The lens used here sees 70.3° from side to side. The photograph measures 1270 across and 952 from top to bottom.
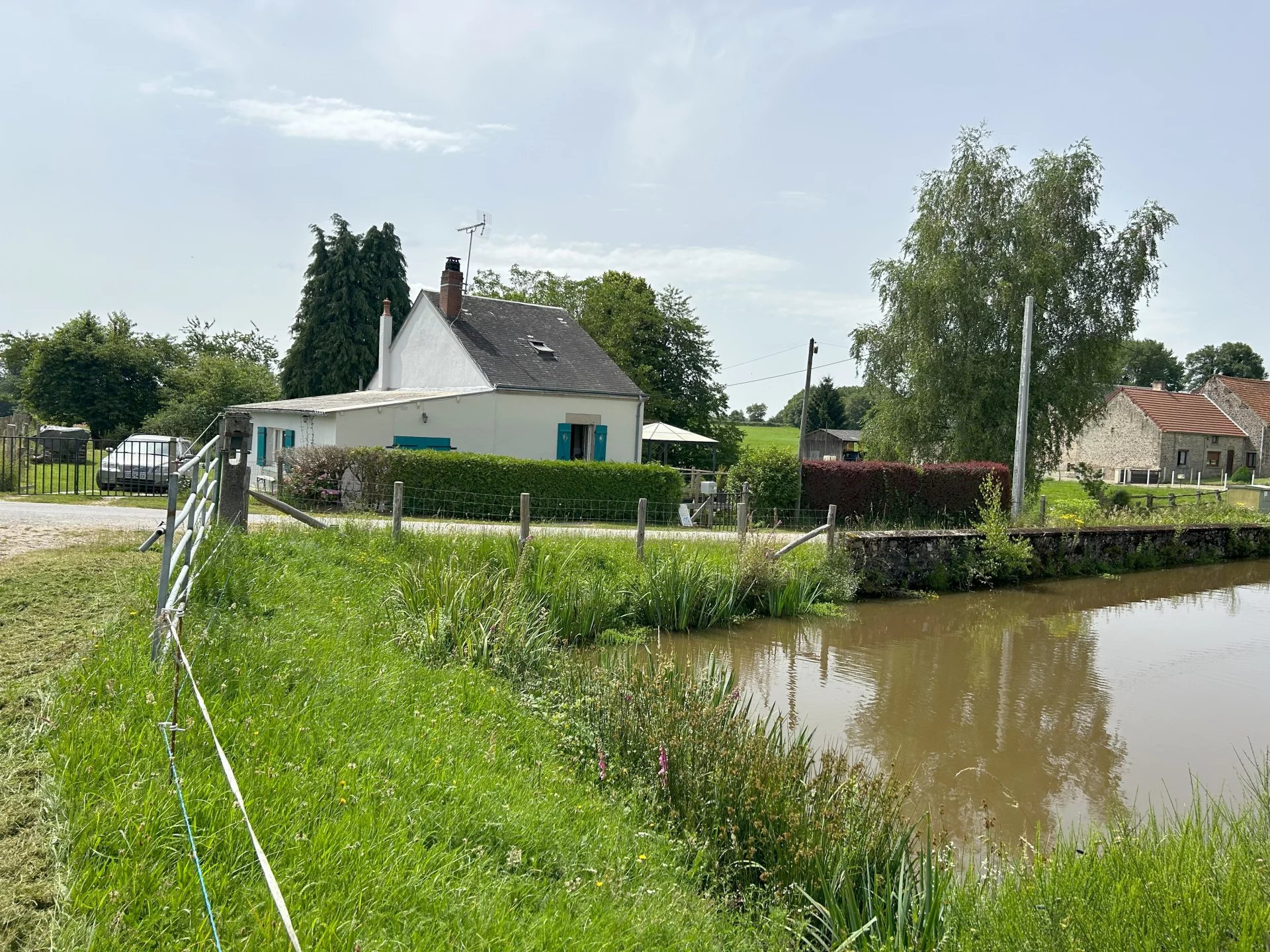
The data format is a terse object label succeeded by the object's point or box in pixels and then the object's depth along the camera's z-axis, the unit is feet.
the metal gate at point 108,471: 59.62
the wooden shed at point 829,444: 211.00
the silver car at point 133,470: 62.49
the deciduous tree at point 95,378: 124.67
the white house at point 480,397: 74.59
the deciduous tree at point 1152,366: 335.88
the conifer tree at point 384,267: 155.94
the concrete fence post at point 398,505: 38.91
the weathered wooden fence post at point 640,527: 43.14
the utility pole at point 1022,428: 70.85
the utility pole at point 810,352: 105.10
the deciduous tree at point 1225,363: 295.28
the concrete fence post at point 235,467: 32.89
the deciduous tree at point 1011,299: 90.74
